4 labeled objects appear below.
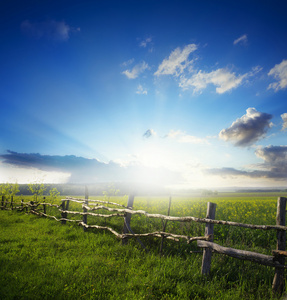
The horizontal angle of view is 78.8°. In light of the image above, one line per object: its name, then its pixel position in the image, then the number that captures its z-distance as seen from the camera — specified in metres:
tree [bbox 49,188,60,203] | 20.17
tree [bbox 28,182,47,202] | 20.47
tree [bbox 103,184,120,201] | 18.68
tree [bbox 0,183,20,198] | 22.17
